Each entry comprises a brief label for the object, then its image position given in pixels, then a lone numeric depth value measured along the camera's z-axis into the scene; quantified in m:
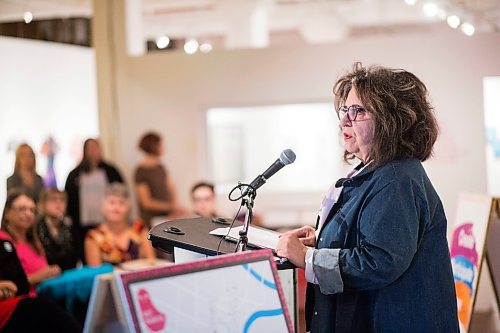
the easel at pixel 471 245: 4.30
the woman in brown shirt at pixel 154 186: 6.94
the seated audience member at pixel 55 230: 5.34
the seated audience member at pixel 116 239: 5.36
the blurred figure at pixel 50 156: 6.83
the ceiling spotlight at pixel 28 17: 6.98
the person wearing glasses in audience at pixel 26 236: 4.69
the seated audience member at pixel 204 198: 5.77
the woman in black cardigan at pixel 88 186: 6.62
